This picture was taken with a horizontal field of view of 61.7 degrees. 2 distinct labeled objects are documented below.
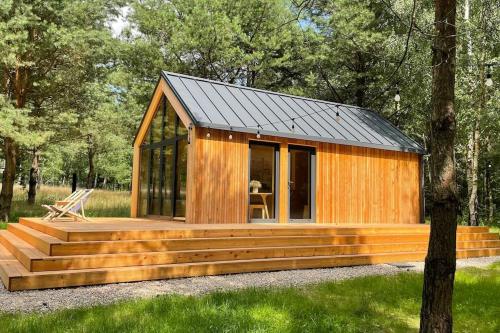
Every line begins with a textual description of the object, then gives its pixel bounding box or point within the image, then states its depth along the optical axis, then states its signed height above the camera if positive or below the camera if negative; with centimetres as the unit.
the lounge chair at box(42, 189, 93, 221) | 820 -38
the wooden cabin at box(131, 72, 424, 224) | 877 +67
